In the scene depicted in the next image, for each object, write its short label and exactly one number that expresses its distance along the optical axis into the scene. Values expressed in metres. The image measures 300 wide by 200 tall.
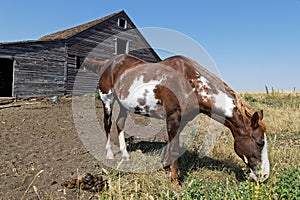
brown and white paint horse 3.29
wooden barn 14.84
